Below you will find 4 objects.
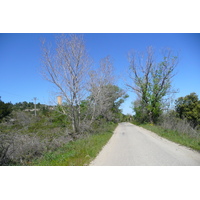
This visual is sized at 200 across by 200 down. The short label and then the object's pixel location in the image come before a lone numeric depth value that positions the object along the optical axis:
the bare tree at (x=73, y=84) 10.27
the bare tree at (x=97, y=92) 12.09
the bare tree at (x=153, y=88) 21.89
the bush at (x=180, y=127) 9.60
